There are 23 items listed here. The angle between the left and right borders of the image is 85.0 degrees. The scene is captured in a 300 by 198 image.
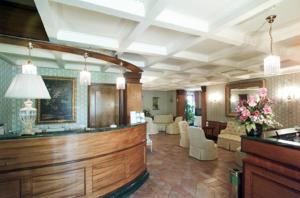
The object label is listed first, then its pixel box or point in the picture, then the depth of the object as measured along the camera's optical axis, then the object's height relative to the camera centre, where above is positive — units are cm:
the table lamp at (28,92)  202 +14
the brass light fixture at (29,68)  254 +55
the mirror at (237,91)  628 +41
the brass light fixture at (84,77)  313 +49
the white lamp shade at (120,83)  384 +46
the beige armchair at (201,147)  492 -139
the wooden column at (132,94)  497 +26
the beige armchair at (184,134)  632 -125
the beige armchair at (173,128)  977 -156
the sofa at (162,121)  1081 -126
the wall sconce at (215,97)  795 +23
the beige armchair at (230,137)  580 -132
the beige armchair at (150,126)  800 -117
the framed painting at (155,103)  1220 -7
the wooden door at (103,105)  522 -8
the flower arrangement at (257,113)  222 -16
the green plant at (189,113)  1230 -86
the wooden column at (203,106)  886 -23
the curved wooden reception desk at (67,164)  201 -88
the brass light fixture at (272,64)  248 +57
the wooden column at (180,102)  1135 +0
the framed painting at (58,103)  471 +0
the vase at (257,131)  230 -42
